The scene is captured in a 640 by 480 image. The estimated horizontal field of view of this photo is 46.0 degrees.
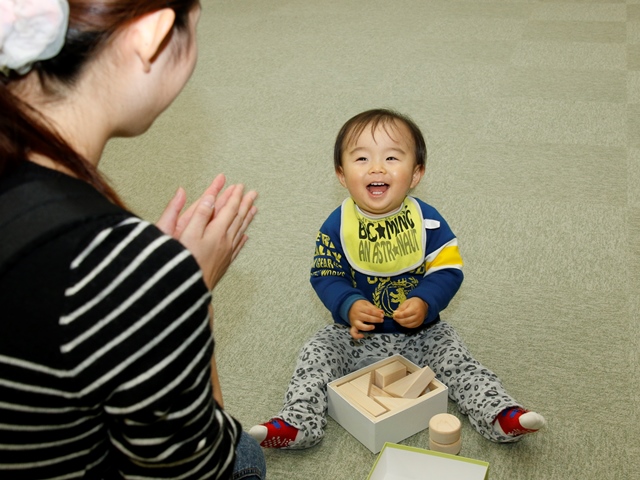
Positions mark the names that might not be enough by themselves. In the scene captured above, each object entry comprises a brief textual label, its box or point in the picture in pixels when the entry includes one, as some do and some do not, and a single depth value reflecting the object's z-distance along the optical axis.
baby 1.51
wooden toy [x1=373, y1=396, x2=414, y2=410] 1.49
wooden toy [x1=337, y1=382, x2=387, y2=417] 1.48
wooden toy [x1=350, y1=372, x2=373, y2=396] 1.54
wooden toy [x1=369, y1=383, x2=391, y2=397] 1.54
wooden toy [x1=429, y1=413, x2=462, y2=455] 1.41
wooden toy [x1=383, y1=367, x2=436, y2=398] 1.51
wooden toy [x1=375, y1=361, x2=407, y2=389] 1.56
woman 0.66
